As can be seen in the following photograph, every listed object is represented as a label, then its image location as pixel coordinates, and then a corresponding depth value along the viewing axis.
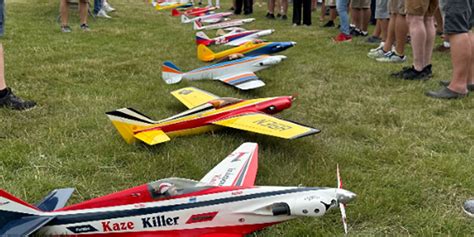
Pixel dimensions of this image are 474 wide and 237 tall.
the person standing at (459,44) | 5.21
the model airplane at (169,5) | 15.96
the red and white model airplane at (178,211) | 2.42
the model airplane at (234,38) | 8.85
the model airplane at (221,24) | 11.48
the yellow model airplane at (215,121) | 3.79
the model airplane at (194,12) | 13.95
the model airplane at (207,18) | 12.65
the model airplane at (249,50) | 7.43
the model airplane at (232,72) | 6.00
